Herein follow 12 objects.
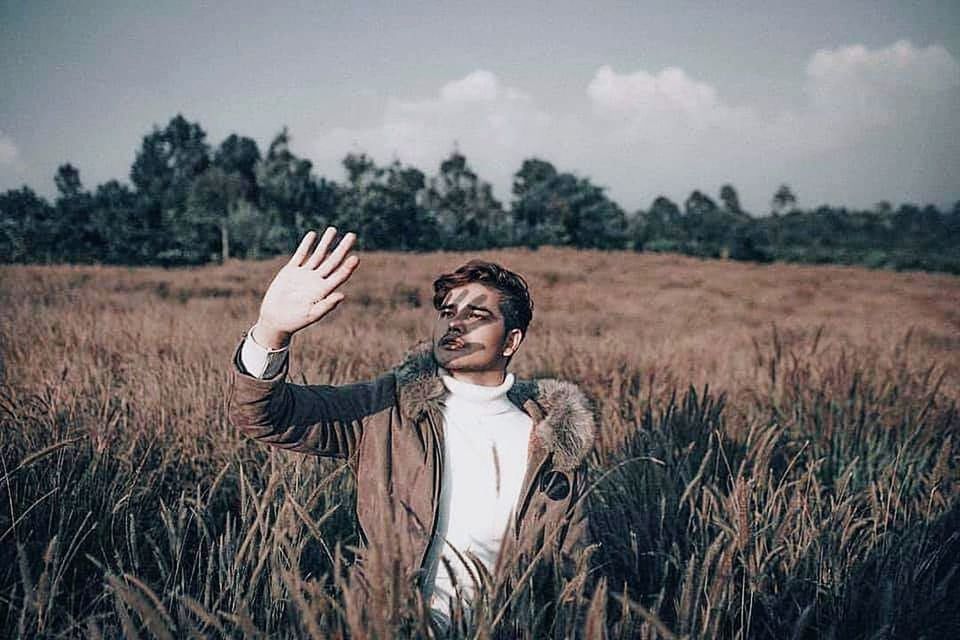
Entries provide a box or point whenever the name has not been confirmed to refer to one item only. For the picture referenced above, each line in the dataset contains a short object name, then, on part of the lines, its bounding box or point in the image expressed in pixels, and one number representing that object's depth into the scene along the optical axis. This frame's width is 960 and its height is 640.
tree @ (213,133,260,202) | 47.19
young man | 1.40
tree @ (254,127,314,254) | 33.06
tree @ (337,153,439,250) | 33.38
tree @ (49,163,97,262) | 24.38
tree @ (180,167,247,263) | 35.73
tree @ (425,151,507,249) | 47.16
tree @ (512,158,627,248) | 52.69
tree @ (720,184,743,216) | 72.69
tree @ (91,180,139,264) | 31.47
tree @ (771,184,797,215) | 64.62
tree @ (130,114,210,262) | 36.12
